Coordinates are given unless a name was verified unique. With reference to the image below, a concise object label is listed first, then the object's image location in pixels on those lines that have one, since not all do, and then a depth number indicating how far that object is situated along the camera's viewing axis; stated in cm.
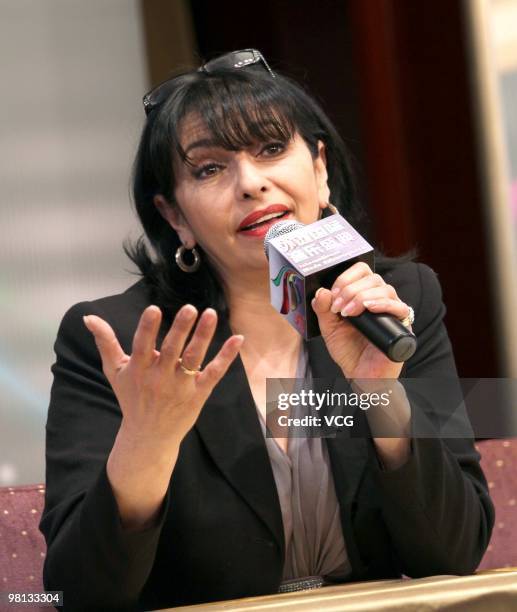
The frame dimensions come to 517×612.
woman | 396
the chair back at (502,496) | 435
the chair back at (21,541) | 424
